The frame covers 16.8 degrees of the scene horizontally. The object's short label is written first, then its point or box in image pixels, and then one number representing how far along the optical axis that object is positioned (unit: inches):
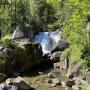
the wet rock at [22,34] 1453.0
